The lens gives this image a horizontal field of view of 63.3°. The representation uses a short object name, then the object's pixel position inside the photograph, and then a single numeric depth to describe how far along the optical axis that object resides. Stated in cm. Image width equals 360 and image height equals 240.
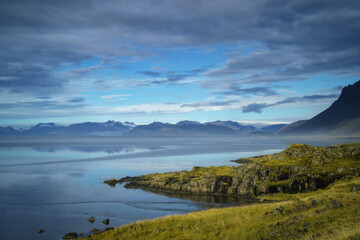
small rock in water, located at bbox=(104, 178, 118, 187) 7844
